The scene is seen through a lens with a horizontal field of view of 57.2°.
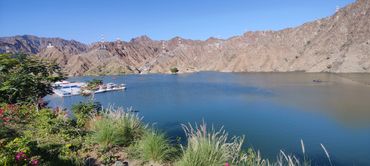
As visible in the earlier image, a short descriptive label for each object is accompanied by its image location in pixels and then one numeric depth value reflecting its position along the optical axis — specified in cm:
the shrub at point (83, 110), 1460
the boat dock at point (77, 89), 5588
